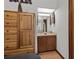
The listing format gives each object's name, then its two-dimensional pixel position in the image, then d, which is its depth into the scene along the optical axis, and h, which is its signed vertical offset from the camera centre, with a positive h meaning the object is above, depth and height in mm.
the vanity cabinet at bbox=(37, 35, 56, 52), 2467 -638
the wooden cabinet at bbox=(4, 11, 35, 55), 1603 -89
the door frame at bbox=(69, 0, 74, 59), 677 +3
